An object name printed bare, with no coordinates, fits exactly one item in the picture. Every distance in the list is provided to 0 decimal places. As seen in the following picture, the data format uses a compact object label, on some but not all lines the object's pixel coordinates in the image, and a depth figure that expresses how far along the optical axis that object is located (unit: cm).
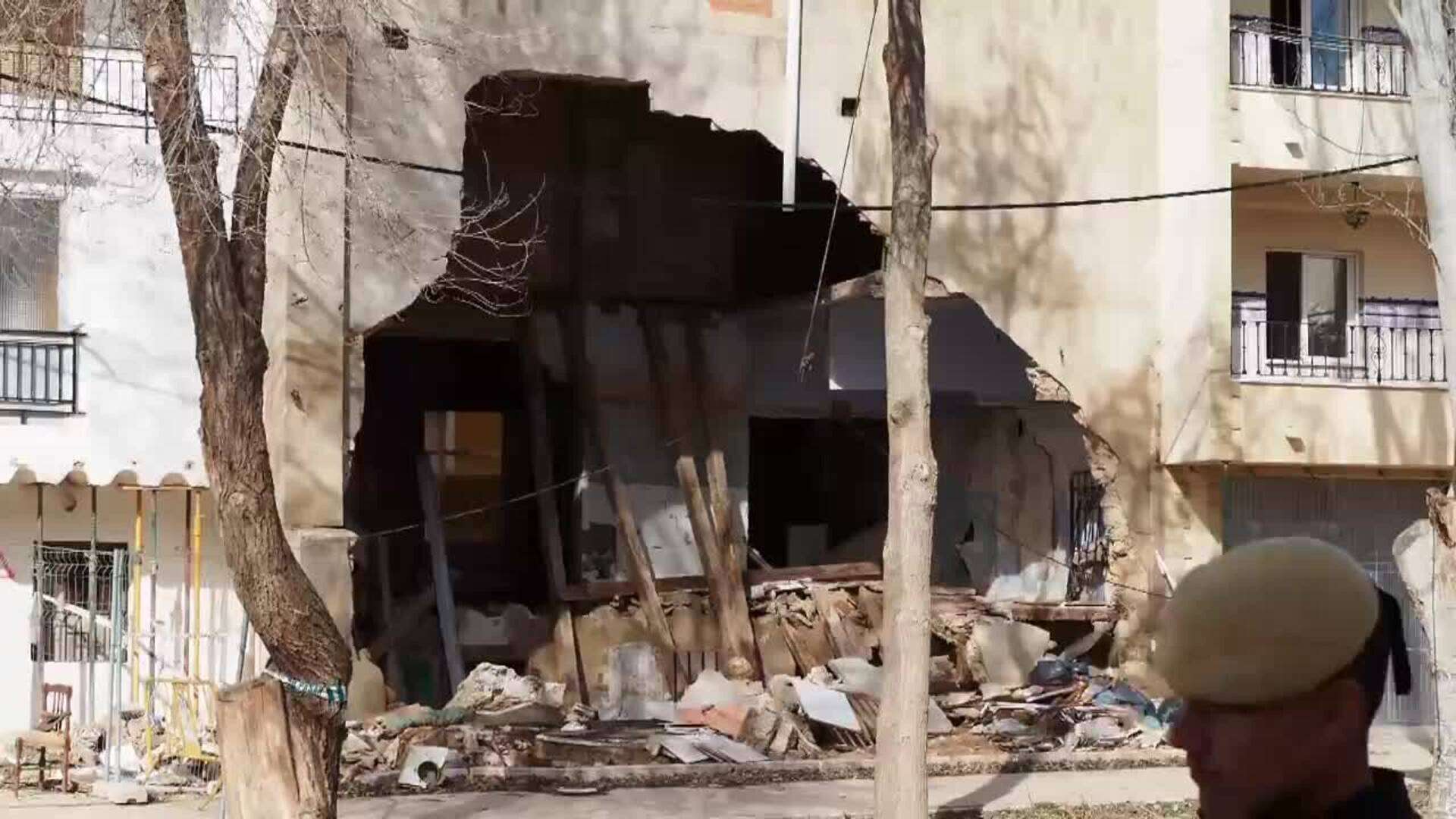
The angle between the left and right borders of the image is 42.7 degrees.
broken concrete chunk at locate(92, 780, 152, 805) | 1414
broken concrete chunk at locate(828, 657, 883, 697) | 1901
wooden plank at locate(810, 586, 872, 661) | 2073
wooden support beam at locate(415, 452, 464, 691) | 2084
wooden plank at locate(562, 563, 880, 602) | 2159
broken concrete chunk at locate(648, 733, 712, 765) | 1670
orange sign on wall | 1873
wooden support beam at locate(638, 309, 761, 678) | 2086
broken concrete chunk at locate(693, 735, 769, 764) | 1681
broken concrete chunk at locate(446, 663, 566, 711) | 1848
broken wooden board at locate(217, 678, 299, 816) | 884
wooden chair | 1470
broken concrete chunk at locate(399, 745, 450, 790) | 1498
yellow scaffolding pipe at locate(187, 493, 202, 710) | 1612
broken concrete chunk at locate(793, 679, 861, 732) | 1800
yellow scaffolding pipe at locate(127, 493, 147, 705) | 1585
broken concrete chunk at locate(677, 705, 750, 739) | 1778
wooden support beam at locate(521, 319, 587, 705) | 2108
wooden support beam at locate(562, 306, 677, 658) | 2105
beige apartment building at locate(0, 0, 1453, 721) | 1733
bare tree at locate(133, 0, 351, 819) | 906
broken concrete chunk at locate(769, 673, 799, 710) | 1839
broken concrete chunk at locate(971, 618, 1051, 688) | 2045
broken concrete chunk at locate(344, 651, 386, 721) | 1745
